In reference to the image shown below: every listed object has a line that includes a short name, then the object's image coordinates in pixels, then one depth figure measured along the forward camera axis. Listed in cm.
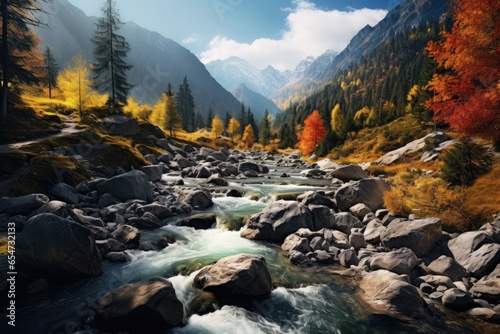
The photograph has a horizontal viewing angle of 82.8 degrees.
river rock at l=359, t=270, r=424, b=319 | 874
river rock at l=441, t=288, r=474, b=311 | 895
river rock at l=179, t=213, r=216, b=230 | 1656
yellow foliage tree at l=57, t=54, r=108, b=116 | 4078
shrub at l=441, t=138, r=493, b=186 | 1599
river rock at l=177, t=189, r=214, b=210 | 2008
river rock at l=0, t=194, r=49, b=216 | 1357
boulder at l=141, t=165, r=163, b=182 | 2812
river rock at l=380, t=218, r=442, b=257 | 1201
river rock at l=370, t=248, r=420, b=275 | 1078
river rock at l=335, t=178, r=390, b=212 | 1788
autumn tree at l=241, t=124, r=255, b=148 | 9706
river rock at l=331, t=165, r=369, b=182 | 2984
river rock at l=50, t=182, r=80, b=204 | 1678
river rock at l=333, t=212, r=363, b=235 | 1538
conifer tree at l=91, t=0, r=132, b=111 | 4962
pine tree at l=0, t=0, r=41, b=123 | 2517
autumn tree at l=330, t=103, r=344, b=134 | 7735
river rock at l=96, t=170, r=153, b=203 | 1923
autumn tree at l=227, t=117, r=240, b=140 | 10089
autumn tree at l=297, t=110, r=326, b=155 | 6669
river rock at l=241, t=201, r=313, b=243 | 1493
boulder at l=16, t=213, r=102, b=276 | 963
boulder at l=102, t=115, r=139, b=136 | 4239
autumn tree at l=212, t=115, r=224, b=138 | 9009
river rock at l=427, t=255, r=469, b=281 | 1034
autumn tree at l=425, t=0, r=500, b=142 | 1252
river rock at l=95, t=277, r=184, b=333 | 745
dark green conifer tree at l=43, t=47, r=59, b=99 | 6850
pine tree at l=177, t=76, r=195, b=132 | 10506
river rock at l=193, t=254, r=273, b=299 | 930
